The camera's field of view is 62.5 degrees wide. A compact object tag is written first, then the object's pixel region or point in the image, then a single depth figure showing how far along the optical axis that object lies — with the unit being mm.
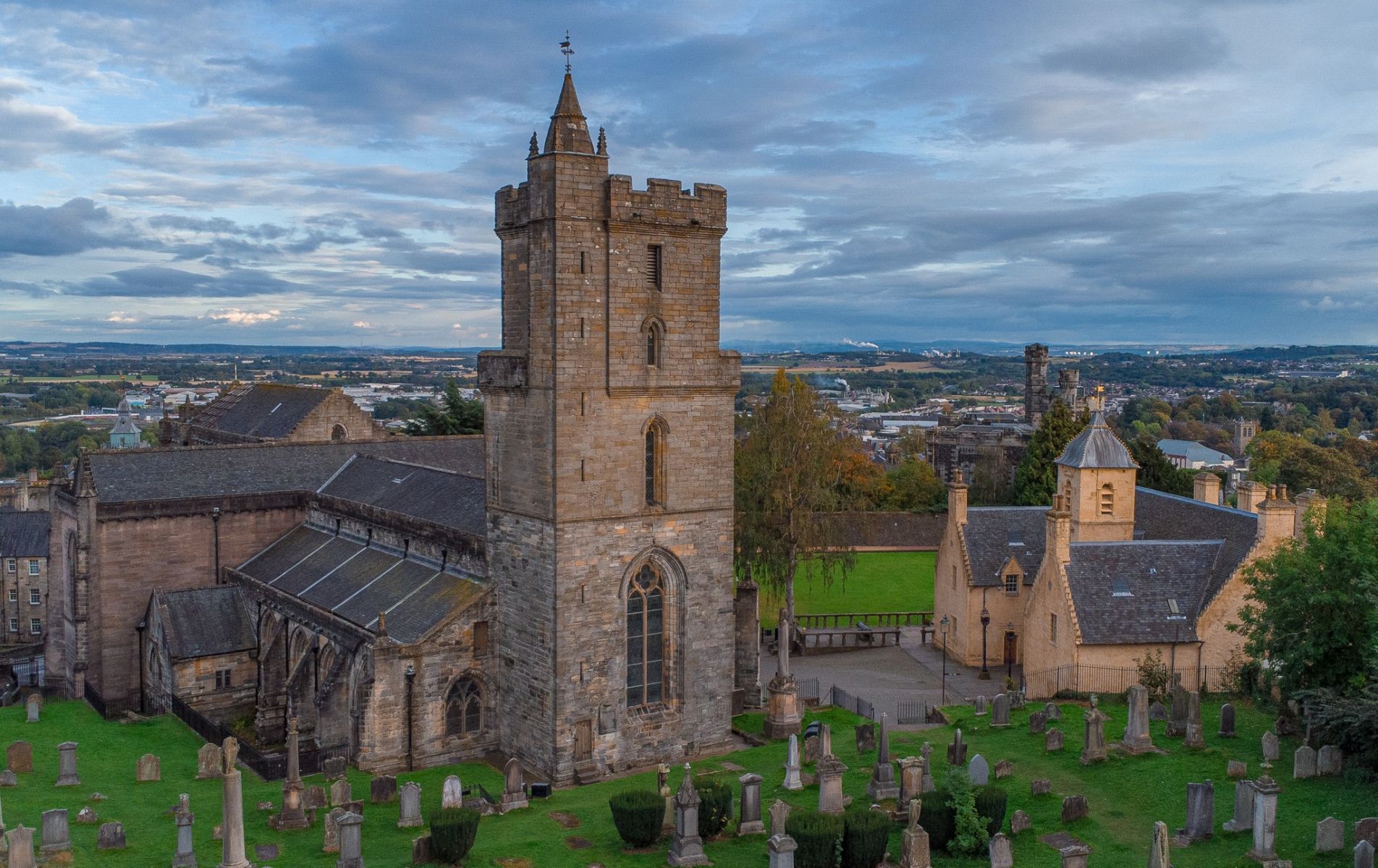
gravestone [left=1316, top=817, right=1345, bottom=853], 20219
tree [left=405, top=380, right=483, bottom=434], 76125
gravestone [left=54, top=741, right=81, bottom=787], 28078
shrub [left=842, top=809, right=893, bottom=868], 21234
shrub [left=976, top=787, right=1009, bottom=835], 22406
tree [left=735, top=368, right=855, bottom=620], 45969
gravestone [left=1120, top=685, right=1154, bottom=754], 27359
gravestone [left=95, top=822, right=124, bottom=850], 23469
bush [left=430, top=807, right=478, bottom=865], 21984
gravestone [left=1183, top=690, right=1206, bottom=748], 27269
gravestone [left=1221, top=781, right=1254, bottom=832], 21656
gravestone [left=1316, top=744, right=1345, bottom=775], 24469
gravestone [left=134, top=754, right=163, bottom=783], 28891
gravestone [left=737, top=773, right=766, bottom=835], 23828
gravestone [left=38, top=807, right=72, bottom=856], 22906
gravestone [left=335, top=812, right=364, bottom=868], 21447
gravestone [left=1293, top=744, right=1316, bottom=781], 24406
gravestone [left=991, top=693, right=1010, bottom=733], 31528
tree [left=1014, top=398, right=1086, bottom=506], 63344
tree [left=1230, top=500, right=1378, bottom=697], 25750
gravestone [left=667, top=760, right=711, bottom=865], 22422
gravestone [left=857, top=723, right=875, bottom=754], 29641
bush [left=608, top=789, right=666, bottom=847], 22938
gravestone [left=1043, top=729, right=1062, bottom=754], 28203
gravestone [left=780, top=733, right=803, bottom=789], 26680
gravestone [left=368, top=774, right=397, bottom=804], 26188
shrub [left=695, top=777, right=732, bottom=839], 23406
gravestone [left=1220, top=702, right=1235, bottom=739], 28422
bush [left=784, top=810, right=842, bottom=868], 20969
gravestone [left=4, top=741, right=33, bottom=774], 29031
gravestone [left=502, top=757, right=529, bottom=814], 25969
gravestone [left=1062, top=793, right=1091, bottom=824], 23375
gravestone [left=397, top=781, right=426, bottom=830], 24766
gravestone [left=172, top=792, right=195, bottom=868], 22281
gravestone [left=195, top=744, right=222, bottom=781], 29172
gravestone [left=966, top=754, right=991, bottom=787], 24672
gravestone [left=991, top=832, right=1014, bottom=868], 20578
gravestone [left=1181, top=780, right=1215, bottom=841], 21469
